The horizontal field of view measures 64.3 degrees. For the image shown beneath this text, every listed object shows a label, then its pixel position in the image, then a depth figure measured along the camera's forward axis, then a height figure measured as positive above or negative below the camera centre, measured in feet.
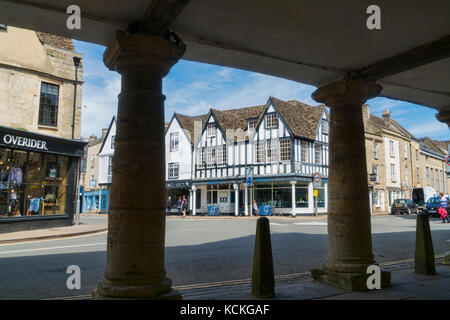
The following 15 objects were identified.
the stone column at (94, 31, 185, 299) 11.31 +0.48
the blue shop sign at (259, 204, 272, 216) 96.12 -2.62
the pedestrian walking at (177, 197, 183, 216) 99.66 -1.44
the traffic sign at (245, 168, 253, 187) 85.70 +5.02
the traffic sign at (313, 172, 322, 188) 78.92 +5.12
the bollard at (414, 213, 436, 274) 19.26 -2.60
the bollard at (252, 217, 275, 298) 14.19 -2.60
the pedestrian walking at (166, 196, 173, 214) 107.04 -1.26
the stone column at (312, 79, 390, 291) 16.25 +0.16
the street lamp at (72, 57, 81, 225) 56.46 +15.02
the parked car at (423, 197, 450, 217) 85.29 -1.24
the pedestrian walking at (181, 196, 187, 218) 95.23 -1.39
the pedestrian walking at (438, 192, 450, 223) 65.61 -1.51
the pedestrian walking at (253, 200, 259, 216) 94.63 -2.33
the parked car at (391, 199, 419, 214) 104.06 -1.82
